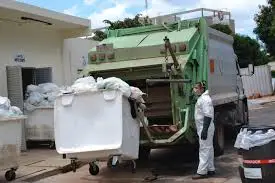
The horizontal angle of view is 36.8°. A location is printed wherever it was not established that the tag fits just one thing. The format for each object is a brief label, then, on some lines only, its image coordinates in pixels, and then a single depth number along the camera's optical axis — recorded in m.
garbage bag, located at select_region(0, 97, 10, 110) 7.26
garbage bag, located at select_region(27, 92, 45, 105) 10.48
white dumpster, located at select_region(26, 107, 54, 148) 10.29
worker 6.85
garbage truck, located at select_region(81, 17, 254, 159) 7.08
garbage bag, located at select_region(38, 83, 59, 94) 10.85
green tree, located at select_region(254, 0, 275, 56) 25.74
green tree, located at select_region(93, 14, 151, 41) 23.69
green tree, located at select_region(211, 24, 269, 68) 35.44
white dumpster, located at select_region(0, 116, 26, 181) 6.91
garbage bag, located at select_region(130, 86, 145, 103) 6.36
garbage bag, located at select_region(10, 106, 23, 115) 7.40
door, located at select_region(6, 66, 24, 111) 10.25
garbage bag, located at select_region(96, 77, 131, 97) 6.22
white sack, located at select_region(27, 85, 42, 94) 10.71
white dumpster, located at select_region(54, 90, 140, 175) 6.05
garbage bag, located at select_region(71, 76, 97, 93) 6.36
